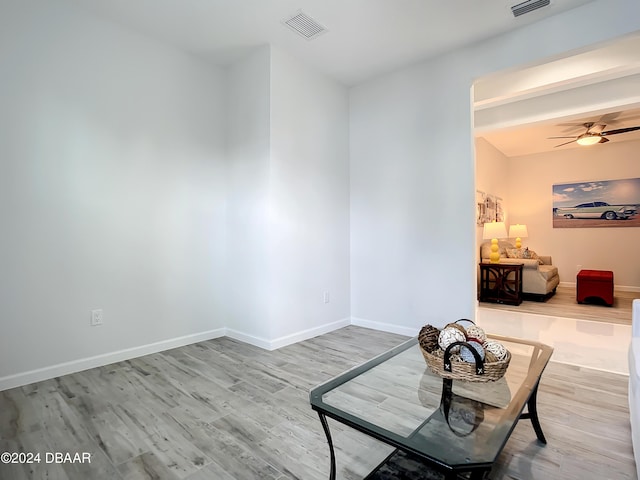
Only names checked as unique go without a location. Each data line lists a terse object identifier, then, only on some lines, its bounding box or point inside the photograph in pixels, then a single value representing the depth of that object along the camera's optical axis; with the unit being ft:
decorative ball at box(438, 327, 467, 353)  4.62
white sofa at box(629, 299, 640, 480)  4.32
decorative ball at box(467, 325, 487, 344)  4.95
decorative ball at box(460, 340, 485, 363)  4.35
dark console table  17.20
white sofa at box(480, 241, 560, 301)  17.56
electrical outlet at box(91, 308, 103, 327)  8.66
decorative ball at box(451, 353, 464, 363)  4.39
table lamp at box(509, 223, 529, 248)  20.49
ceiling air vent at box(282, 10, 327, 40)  8.74
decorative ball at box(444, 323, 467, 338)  4.91
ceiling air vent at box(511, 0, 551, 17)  8.07
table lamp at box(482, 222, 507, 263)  18.17
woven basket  4.26
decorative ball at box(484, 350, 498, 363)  4.36
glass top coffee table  3.31
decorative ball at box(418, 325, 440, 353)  4.88
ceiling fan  16.87
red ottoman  16.31
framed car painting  20.63
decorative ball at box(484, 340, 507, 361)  4.61
